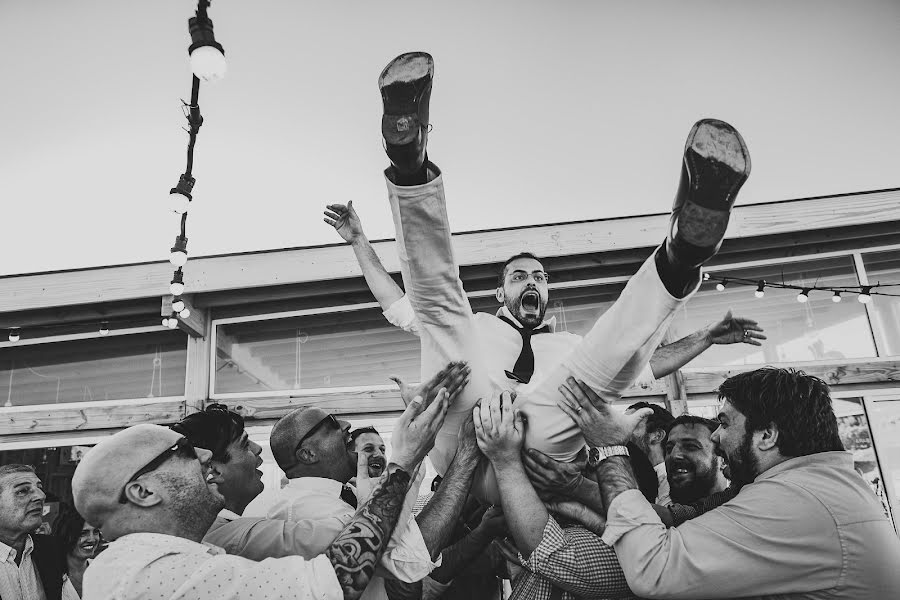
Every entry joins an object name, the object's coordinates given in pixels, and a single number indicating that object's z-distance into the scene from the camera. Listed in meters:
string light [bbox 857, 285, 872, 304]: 5.34
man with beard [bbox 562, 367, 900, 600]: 1.79
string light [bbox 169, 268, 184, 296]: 4.61
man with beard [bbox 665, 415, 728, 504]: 2.67
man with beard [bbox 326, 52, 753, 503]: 1.64
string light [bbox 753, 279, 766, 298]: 5.41
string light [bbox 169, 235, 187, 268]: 4.29
